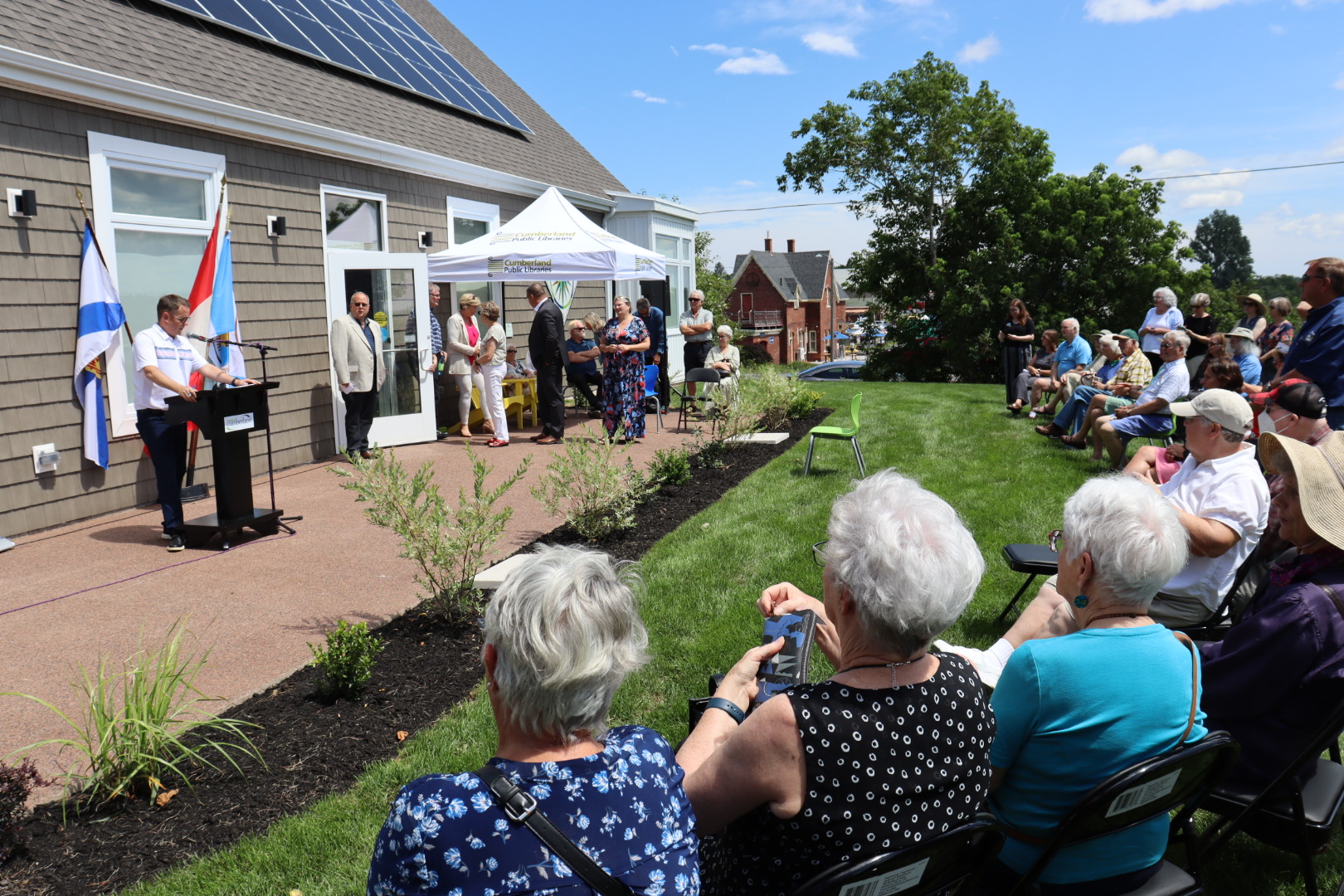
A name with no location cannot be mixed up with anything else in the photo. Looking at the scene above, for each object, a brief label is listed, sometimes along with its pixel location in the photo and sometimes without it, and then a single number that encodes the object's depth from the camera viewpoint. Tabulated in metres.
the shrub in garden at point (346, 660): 3.98
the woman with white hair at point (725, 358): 13.48
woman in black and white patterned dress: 1.74
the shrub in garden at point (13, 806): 2.85
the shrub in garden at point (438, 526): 4.95
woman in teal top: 2.09
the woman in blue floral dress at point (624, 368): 11.23
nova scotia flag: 7.26
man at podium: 6.36
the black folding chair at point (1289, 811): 2.40
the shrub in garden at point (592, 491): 6.54
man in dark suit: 11.30
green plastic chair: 8.54
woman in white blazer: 11.65
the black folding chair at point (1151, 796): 1.97
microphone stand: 6.70
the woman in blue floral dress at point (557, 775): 1.55
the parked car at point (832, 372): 52.53
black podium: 6.44
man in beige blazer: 9.91
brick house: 70.44
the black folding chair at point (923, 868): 1.66
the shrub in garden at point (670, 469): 8.34
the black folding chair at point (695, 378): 12.80
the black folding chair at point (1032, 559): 4.29
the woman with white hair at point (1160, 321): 11.53
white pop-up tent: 10.88
